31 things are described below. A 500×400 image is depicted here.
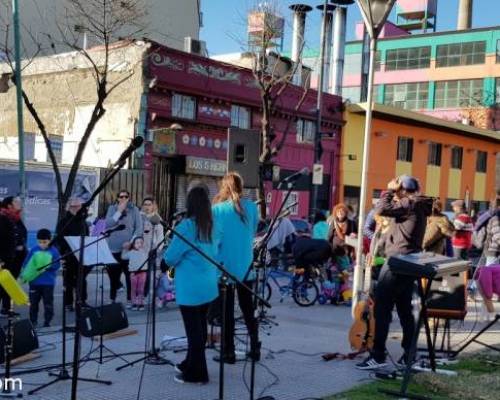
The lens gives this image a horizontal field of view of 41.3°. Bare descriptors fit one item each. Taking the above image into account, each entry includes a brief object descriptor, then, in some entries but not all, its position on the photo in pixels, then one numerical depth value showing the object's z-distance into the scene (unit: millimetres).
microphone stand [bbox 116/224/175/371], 6478
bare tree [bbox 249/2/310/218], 20250
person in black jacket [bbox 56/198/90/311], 9328
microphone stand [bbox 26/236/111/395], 5776
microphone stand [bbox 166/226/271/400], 4802
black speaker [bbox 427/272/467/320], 7270
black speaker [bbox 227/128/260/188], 10534
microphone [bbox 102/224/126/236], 5734
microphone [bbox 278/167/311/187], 7219
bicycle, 11305
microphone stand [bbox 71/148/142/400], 4438
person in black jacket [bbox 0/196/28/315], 8922
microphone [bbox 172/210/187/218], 5943
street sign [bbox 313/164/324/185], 20450
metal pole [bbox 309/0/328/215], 23516
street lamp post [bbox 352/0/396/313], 8773
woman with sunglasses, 10391
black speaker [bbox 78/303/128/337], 6156
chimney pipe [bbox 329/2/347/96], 34844
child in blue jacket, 8398
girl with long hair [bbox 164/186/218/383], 5766
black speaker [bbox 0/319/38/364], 5824
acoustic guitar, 7234
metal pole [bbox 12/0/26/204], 12727
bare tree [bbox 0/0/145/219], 15289
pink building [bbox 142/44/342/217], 20438
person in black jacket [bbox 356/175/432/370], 6480
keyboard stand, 5637
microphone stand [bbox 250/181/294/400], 5172
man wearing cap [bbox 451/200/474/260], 13703
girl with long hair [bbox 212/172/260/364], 6492
